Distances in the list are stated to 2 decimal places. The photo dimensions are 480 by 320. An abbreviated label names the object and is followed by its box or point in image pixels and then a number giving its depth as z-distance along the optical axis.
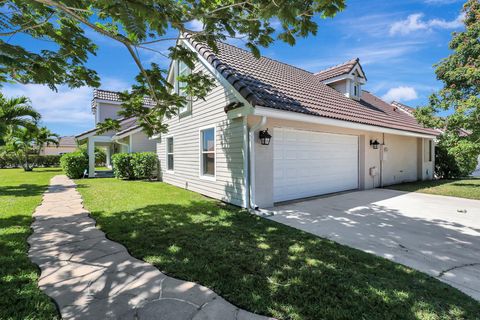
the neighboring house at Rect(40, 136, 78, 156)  47.56
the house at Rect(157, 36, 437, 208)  6.63
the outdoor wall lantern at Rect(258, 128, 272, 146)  6.49
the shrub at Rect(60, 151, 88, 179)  15.32
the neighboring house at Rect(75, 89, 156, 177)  15.73
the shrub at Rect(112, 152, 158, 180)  13.80
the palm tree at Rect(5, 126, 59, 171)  20.88
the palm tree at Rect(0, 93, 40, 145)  12.03
